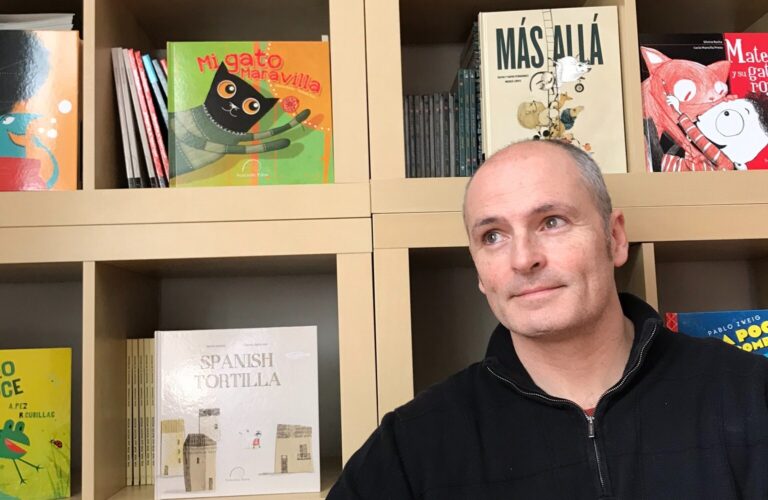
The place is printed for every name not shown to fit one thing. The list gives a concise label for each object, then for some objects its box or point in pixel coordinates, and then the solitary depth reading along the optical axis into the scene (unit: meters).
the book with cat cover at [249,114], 1.41
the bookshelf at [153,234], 1.34
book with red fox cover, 1.44
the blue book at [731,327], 1.45
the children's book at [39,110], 1.38
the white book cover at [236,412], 1.36
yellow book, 1.38
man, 1.13
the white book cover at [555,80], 1.42
